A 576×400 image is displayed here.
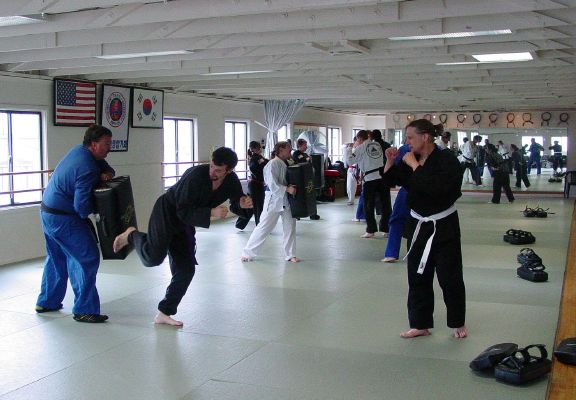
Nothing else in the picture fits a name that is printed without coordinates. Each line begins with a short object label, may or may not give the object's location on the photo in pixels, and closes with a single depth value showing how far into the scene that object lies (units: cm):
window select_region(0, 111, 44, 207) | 874
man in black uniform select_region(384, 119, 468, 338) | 479
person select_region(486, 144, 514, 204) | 1563
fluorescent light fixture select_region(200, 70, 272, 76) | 927
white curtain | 1508
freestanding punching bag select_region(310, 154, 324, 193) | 1566
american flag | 930
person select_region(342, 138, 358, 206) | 1562
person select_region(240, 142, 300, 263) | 811
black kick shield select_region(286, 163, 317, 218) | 812
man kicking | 505
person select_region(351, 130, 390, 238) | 1041
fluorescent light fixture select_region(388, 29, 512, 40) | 636
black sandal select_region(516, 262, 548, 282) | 706
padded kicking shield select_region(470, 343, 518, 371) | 423
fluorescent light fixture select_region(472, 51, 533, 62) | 802
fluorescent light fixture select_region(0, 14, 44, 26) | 566
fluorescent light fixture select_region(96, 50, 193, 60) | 720
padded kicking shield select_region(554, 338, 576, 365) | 438
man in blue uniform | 549
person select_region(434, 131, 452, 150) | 1246
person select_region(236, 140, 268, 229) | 1098
